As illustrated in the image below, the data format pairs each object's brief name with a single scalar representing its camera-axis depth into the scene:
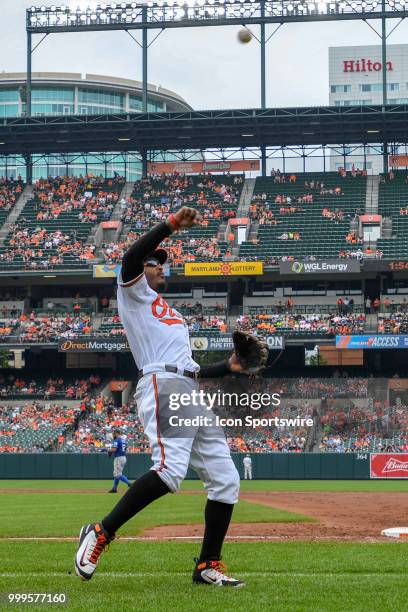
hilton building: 105.00
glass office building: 100.56
